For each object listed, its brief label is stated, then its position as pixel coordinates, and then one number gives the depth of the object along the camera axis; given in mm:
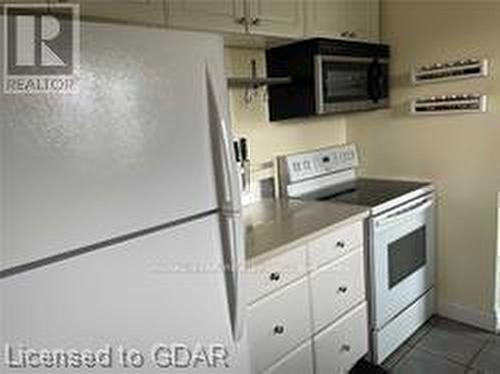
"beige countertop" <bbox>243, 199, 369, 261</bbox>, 1807
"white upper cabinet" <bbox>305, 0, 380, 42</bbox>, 2303
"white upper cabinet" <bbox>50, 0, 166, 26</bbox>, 1455
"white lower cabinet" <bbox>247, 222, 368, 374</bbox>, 1734
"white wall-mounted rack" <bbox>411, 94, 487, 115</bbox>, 2500
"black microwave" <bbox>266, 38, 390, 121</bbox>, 2324
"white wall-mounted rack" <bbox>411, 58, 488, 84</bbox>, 2455
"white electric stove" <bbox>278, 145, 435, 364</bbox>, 2316
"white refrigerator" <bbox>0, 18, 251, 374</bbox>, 941
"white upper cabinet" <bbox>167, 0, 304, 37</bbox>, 1718
